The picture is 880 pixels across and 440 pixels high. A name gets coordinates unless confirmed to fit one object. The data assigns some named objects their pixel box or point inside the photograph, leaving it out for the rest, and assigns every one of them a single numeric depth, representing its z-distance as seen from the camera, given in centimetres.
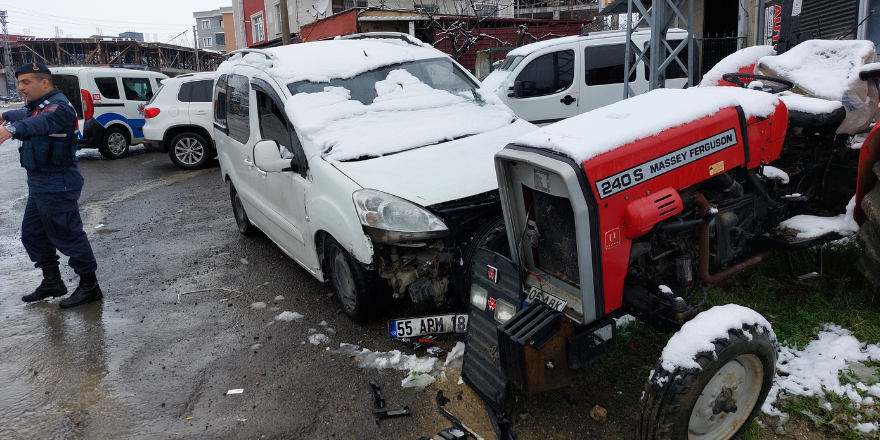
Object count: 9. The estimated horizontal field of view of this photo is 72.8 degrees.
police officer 504
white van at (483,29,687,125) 984
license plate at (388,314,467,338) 416
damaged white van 399
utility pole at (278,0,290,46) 1832
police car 1364
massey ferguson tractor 264
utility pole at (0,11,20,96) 4927
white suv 1236
